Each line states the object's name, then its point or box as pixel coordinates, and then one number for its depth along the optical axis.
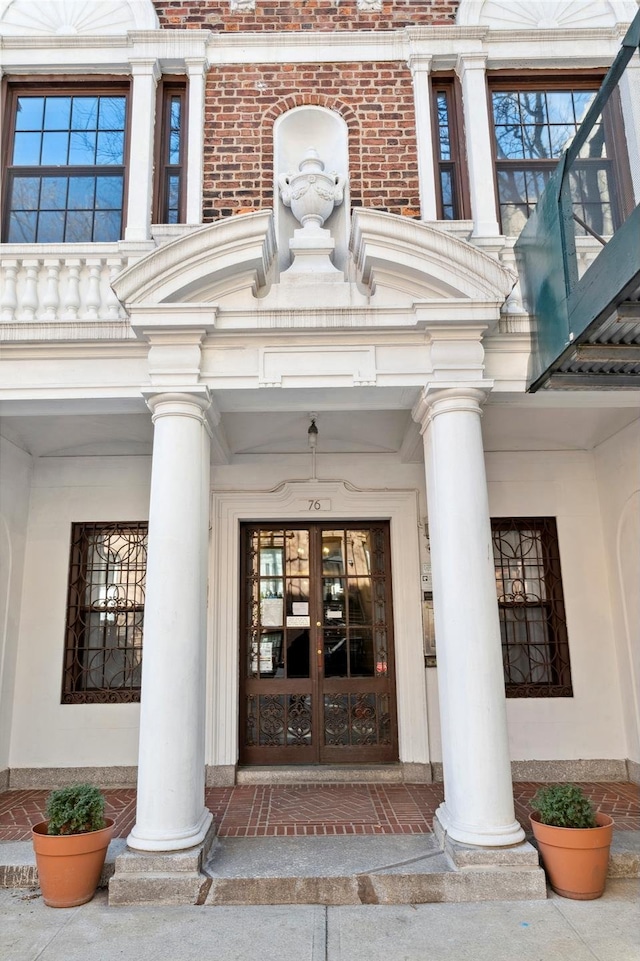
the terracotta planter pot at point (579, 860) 4.27
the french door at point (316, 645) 6.97
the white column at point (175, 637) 4.46
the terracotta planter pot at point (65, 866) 4.29
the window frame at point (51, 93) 6.51
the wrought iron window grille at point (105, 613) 6.93
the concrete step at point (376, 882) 4.29
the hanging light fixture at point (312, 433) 6.32
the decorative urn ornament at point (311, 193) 5.72
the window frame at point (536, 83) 6.57
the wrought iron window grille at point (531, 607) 6.94
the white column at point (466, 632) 4.50
